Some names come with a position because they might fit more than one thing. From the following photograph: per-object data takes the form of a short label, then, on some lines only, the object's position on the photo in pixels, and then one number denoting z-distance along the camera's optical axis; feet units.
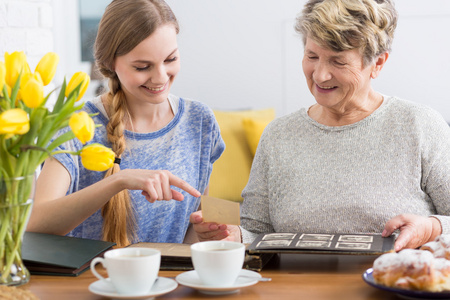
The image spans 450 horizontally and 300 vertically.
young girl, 5.40
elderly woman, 5.10
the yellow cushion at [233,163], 11.00
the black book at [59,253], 3.78
